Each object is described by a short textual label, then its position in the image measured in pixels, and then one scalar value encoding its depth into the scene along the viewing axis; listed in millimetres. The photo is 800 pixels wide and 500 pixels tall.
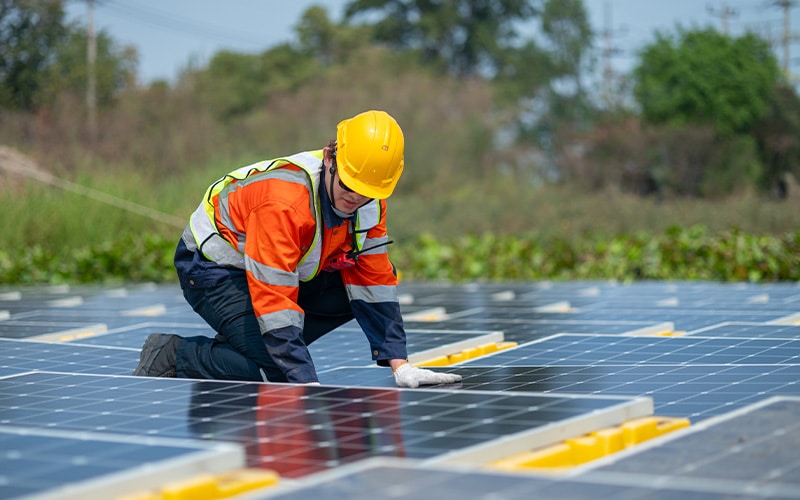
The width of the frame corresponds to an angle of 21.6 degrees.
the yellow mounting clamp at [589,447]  7402
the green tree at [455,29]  92152
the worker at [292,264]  10403
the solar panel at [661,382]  9704
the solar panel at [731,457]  6515
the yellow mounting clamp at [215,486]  6459
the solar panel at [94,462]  6413
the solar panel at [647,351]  12197
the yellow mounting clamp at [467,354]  13313
